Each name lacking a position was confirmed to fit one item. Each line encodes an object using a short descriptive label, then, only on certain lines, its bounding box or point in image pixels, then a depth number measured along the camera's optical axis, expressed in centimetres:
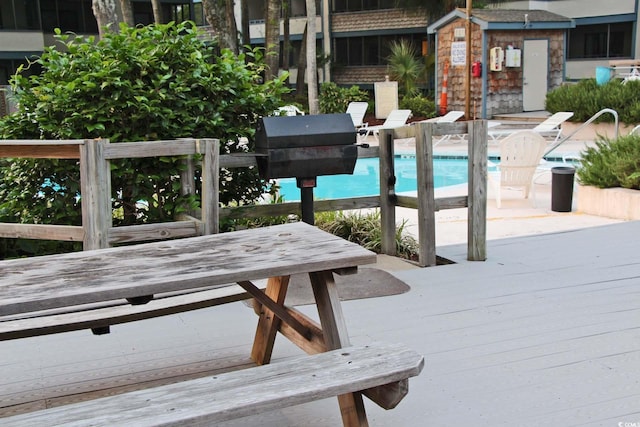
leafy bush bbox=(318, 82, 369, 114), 2625
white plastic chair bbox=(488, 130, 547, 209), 984
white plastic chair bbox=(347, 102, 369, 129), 2189
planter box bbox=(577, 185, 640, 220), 824
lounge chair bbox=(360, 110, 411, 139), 1959
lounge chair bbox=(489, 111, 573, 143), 1627
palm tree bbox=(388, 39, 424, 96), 2881
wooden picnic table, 255
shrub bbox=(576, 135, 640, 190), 843
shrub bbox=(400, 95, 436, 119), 2628
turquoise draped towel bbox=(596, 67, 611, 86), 2199
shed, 2427
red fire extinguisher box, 2438
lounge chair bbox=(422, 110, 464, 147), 1917
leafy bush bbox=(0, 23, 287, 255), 532
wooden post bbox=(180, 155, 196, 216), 524
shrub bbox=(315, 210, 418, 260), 658
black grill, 532
